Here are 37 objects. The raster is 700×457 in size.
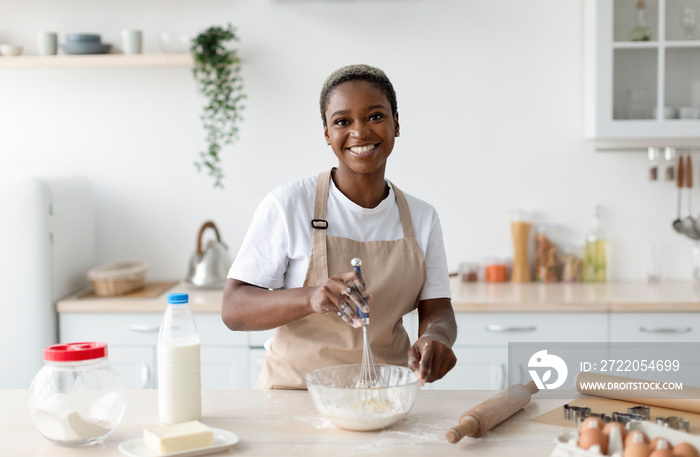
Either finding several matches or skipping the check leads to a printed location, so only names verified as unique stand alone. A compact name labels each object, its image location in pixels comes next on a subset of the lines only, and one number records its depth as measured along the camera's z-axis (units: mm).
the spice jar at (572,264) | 3213
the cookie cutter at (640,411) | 1368
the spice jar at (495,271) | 3250
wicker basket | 2945
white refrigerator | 2793
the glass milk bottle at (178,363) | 1331
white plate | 1203
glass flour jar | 1223
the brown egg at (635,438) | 1069
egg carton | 1083
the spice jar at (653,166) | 3225
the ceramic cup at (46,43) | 3162
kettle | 3074
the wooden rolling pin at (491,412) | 1264
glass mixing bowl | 1310
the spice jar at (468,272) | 3248
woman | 1696
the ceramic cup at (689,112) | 3014
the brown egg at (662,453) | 1028
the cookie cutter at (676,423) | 1278
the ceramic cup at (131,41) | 3145
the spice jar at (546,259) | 3221
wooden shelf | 3090
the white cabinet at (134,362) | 2832
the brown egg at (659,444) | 1052
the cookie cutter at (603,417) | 1267
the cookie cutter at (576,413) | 1365
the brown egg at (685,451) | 1041
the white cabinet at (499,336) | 2744
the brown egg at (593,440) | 1086
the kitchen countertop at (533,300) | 2729
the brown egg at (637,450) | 1048
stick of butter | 1195
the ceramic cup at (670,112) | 3008
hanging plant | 3111
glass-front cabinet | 2984
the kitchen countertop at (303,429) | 1240
